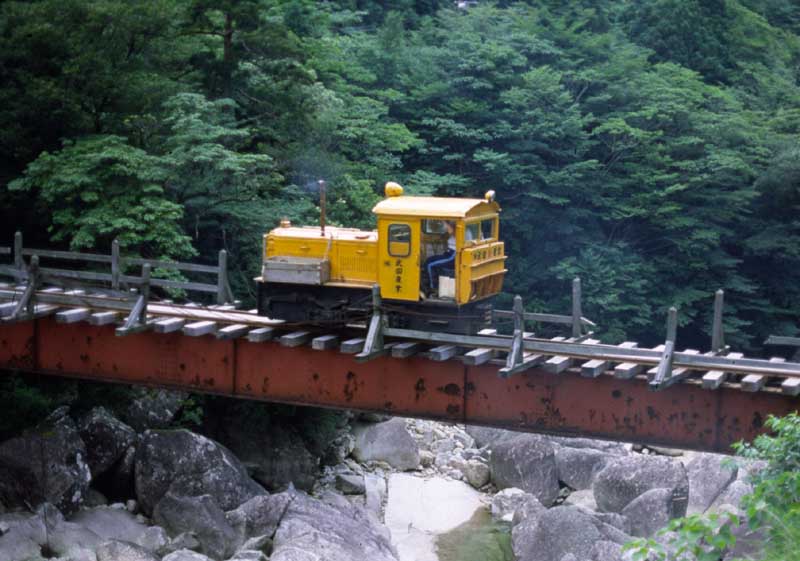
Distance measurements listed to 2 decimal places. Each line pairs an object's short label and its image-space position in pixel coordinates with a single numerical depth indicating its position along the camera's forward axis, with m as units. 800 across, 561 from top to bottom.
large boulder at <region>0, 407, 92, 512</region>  22.38
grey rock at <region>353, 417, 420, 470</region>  29.28
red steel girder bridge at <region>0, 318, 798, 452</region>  15.22
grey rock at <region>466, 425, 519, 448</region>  31.17
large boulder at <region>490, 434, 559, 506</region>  27.41
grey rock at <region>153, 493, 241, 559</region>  21.59
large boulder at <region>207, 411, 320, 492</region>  26.97
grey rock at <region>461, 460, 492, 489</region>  28.38
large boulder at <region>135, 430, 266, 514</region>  23.61
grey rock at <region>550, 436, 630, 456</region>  29.88
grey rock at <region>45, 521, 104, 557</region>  20.69
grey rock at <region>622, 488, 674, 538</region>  23.20
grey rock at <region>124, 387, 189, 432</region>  26.91
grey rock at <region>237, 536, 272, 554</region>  21.34
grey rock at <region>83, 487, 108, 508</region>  23.52
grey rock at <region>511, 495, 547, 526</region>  24.47
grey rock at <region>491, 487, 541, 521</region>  25.75
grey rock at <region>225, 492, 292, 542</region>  22.33
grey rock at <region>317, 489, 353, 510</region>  25.02
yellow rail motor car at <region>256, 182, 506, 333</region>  16.56
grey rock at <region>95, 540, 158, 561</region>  20.17
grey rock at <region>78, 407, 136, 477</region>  24.31
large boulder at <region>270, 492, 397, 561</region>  20.47
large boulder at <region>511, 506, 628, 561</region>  21.28
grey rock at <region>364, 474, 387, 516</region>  26.19
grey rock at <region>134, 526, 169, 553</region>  21.28
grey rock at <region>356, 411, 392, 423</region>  31.22
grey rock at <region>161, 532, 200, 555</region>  21.17
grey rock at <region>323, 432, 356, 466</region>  29.38
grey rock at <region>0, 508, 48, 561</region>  20.06
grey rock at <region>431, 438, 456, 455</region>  30.89
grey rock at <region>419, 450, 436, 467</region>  29.69
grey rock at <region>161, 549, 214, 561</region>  19.88
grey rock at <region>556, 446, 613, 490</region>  27.61
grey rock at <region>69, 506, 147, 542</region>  22.17
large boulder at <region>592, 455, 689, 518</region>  24.85
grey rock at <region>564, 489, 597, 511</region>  25.97
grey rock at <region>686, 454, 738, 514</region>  25.12
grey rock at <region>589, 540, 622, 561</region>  20.36
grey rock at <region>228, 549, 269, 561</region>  20.43
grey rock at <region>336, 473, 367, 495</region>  27.19
